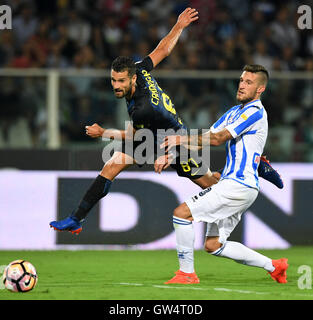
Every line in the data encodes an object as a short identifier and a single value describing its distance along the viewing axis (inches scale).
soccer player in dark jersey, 652.1
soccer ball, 577.3
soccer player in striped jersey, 629.3
